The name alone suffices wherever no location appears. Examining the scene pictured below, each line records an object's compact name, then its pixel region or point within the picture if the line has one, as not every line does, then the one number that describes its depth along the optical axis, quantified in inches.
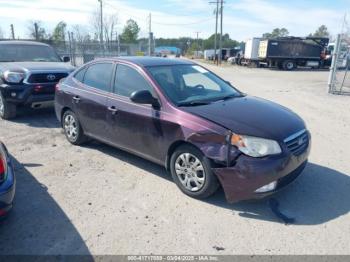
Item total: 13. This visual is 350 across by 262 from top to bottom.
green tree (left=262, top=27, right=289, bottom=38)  3518.7
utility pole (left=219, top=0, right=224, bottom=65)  1800.4
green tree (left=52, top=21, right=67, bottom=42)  1905.6
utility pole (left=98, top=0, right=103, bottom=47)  1575.8
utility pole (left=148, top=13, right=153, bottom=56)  972.1
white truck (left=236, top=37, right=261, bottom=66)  1341.0
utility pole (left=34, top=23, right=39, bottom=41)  983.6
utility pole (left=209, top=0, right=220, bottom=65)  1871.3
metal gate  494.9
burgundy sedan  137.1
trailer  1228.5
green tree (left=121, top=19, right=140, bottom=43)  2426.2
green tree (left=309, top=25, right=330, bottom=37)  3198.1
